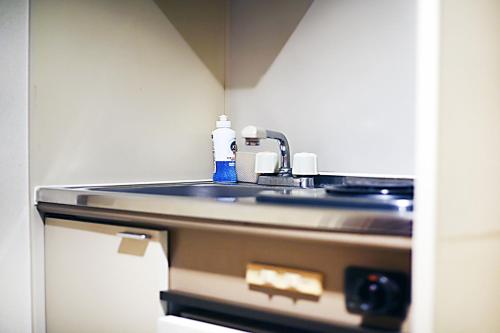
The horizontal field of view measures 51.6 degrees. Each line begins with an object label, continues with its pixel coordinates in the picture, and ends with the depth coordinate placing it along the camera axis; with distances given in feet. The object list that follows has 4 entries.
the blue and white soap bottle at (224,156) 4.83
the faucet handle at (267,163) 4.50
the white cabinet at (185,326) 2.83
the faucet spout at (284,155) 4.56
